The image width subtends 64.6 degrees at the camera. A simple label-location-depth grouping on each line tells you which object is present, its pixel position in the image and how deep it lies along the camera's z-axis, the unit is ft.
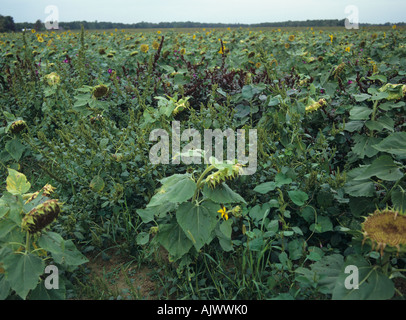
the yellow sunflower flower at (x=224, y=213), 5.74
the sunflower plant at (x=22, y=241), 4.53
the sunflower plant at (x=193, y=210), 4.85
